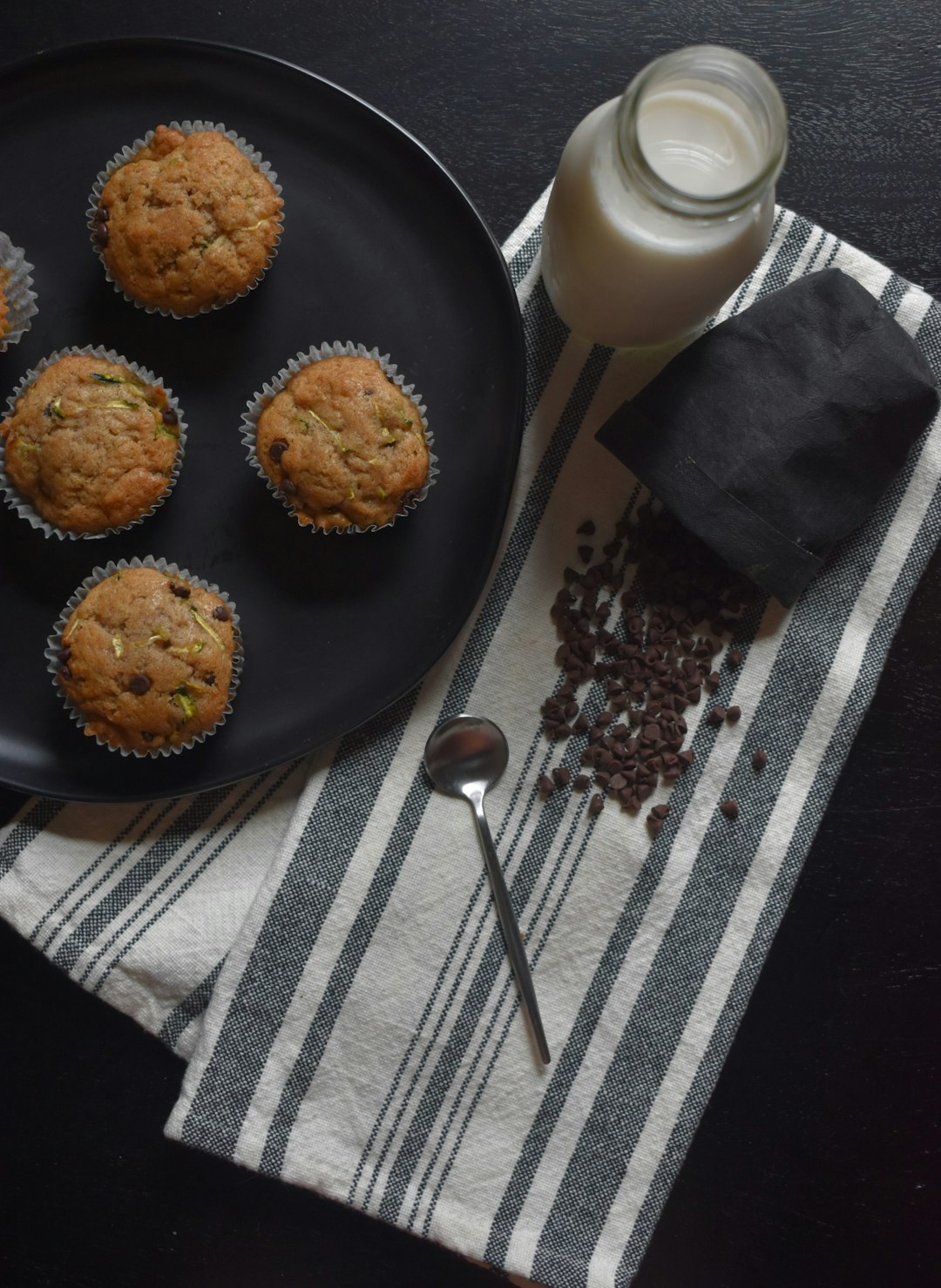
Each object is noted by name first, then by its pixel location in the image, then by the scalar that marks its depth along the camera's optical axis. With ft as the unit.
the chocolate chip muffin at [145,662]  2.46
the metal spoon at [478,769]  2.53
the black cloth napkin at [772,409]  2.49
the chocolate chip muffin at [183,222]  2.47
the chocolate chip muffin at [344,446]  2.47
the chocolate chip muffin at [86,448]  2.46
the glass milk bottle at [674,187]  2.24
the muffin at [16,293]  2.51
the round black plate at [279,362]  2.54
